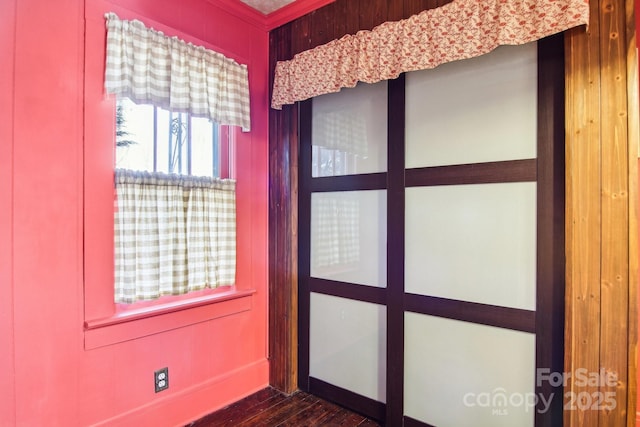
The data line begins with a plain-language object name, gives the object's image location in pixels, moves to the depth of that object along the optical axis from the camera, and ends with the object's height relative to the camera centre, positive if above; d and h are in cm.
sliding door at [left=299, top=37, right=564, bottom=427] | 161 -17
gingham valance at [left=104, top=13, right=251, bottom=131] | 178 +82
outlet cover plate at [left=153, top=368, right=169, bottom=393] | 199 -100
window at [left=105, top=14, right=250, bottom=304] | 183 +32
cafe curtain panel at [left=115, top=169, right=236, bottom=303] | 184 -13
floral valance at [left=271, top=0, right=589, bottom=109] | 146 +89
